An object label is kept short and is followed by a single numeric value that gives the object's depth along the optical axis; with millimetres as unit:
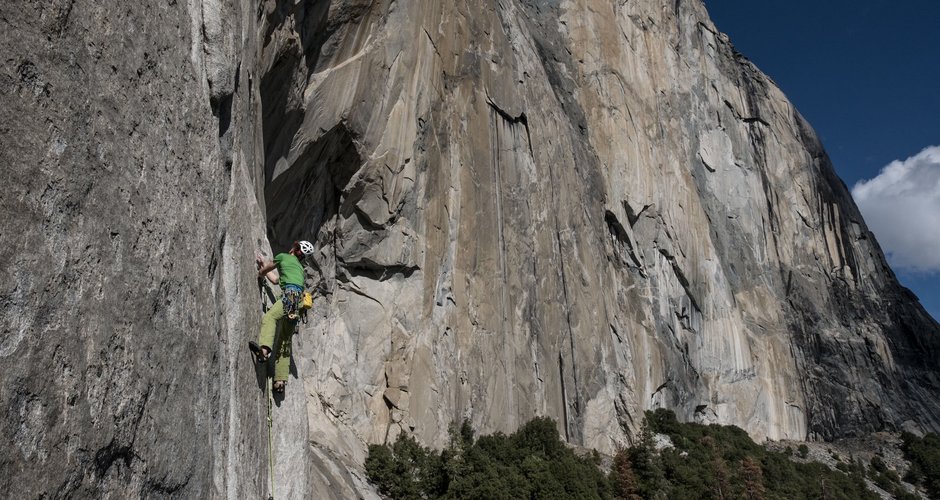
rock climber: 7535
